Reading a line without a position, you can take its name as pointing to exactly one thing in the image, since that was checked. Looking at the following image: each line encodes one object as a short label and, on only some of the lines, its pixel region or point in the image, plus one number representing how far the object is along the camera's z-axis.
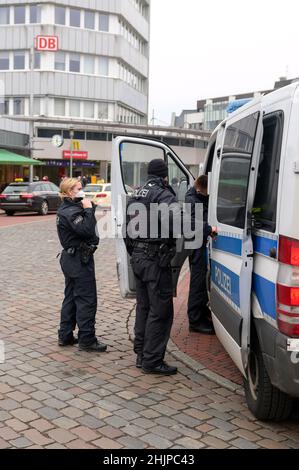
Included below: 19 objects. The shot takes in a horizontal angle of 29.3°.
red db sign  41.28
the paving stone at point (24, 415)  4.14
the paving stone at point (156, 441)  3.74
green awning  31.26
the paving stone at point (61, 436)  3.81
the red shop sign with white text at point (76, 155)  44.56
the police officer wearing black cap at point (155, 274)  4.99
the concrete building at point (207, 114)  84.99
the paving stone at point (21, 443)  3.71
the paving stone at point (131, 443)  3.73
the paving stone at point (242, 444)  3.76
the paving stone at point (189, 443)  3.74
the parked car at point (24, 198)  24.81
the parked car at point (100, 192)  26.72
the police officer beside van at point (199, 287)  6.36
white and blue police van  3.40
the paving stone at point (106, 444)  3.72
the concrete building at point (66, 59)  43.53
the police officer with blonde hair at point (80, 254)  5.63
